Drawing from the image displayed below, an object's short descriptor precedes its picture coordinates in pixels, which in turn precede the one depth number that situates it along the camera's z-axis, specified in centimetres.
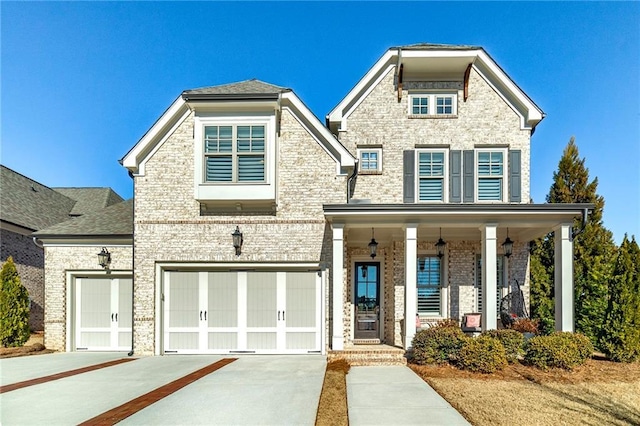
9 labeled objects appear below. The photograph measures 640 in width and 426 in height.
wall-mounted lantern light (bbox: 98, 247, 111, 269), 1126
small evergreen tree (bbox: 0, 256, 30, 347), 1141
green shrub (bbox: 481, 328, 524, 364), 915
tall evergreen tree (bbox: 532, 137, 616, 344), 1101
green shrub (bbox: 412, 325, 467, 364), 899
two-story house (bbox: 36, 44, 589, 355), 1032
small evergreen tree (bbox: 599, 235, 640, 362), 941
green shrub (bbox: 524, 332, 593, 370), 866
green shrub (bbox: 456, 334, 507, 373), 846
